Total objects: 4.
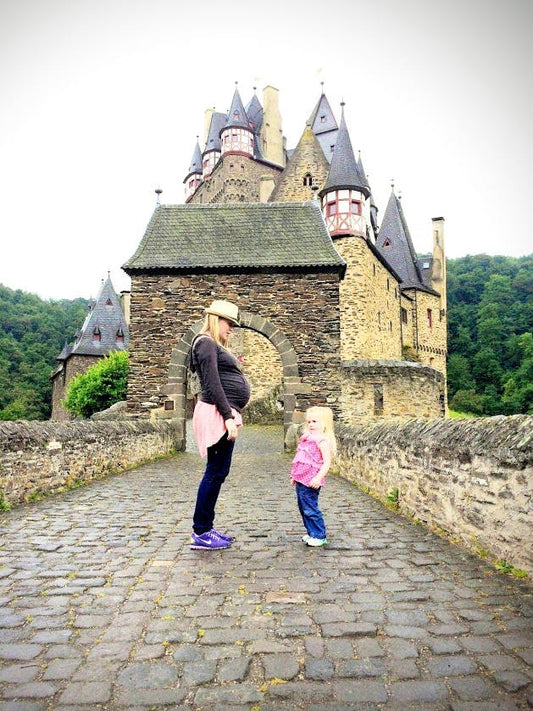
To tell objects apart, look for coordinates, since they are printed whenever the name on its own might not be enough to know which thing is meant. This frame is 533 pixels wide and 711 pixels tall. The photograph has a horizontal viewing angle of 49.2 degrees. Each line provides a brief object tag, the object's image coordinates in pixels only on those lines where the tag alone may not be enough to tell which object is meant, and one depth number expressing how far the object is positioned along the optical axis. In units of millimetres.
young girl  4641
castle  16719
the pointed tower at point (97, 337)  48469
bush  33375
